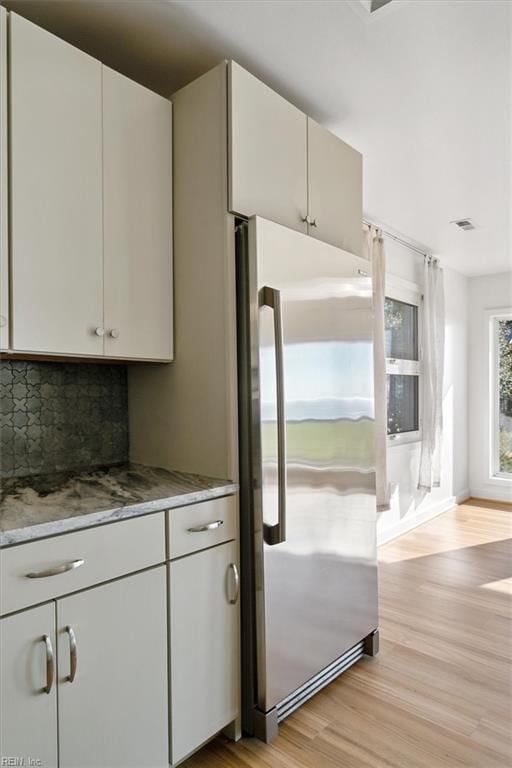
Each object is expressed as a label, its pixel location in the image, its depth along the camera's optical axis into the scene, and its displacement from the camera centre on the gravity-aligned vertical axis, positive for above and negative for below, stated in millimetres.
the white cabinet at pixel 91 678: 1231 -759
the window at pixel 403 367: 4273 +238
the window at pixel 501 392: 5652 +7
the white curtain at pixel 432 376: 4570 +160
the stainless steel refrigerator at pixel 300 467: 1790 -283
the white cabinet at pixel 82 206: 1537 +652
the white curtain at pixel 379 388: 3584 +41
